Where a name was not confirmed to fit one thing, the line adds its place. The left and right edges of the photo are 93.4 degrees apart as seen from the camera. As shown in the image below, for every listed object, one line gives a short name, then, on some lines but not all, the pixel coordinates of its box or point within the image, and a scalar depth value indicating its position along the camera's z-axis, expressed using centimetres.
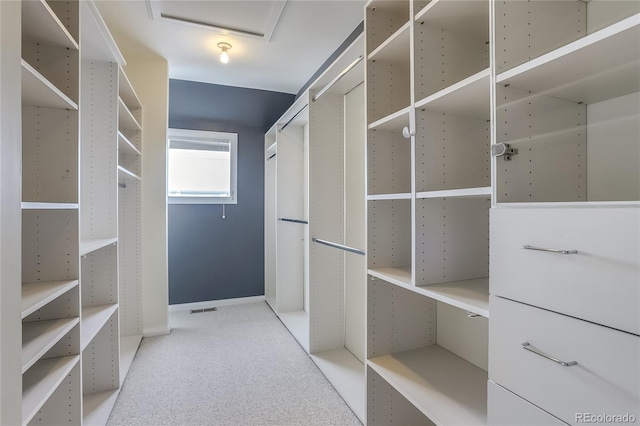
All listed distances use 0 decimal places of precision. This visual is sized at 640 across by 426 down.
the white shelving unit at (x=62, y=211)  68
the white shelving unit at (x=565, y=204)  64
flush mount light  264
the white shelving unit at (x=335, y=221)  243
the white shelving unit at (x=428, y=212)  121
